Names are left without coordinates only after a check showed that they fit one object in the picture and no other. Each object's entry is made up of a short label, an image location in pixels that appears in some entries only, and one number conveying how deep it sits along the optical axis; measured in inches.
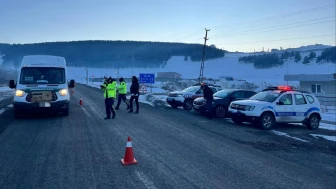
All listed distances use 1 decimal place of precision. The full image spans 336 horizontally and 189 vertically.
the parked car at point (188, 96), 799.7
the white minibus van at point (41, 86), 522.3
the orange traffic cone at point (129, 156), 265.6
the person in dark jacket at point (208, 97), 639.8
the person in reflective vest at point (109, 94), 547.8
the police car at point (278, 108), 534.0
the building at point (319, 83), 1346.0
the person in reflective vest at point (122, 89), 695.1
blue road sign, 1196.1
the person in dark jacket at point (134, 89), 672.4
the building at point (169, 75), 4934.1
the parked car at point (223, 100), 660.7
